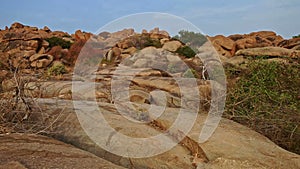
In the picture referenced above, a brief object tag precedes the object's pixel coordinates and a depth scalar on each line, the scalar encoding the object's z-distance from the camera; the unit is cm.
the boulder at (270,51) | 1525
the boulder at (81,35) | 2925
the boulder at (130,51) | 2069
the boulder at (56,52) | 2202
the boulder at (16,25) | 3446
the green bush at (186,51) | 2052
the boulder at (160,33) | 2480
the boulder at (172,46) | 2198
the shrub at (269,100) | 491
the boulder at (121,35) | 2346
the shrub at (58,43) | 2567
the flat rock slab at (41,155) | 253
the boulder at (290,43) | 2042
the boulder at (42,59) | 1934
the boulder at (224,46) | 2165
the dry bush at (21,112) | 341
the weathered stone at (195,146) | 324
